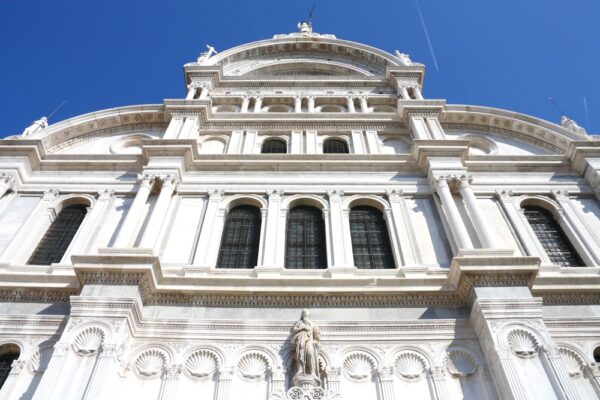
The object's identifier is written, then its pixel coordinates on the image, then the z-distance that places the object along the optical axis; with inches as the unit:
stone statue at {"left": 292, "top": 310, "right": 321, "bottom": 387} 391.0
